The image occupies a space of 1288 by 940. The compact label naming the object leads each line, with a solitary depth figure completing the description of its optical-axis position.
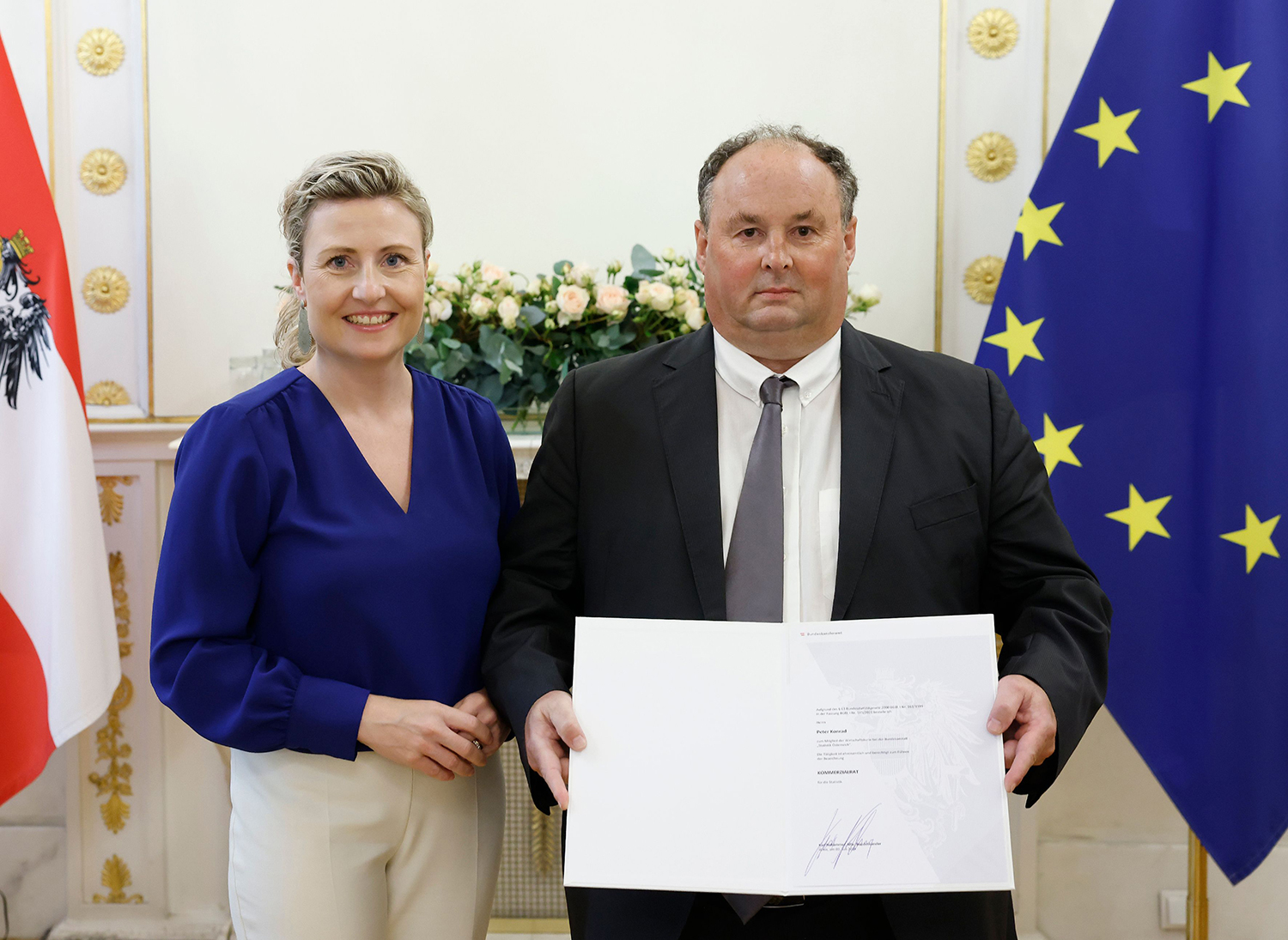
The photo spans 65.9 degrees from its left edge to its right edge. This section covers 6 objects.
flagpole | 2.50
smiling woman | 1.40
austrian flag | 2.37
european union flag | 2.20
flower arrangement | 2.62
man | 1.42
